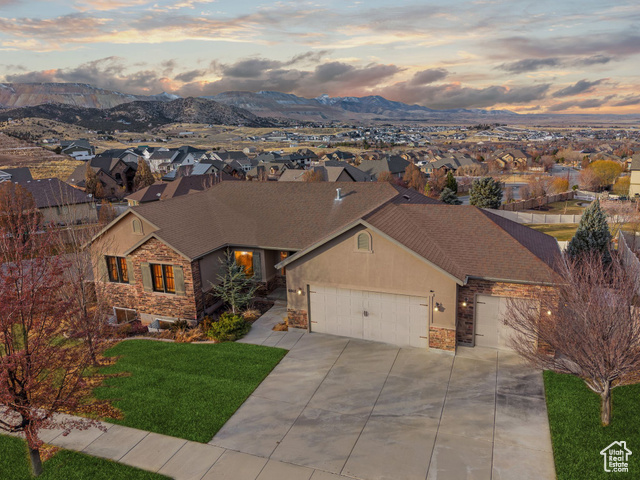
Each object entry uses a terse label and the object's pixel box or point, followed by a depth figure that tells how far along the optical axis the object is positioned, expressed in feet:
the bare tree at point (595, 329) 33.17
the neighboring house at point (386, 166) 277.44
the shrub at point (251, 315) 64.39
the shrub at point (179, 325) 62.18
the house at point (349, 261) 51.06
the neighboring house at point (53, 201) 163.22
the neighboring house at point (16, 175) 229.45
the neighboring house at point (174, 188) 169.99
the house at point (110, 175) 253.24
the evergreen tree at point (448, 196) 179.92
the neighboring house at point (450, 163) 360.69
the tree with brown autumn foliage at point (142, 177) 255.50
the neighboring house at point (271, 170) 306.18
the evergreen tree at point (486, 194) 175.22
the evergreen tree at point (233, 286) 64.80
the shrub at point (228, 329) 57.57
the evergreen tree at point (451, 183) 214.90
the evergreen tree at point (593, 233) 93.89
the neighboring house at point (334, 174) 212.23
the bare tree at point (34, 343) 28.66
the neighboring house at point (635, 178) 209.97
